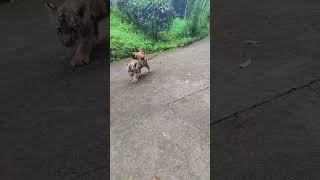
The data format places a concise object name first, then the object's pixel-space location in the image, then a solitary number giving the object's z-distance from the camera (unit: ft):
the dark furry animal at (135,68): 9.93
